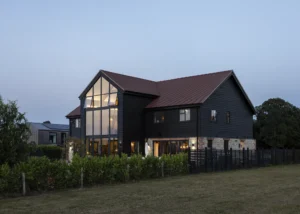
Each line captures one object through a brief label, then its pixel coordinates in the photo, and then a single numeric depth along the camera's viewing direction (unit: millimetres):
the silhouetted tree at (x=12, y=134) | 15891
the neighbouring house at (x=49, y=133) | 63031
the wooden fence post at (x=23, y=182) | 15525
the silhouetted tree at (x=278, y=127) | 50500
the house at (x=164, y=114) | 35094
